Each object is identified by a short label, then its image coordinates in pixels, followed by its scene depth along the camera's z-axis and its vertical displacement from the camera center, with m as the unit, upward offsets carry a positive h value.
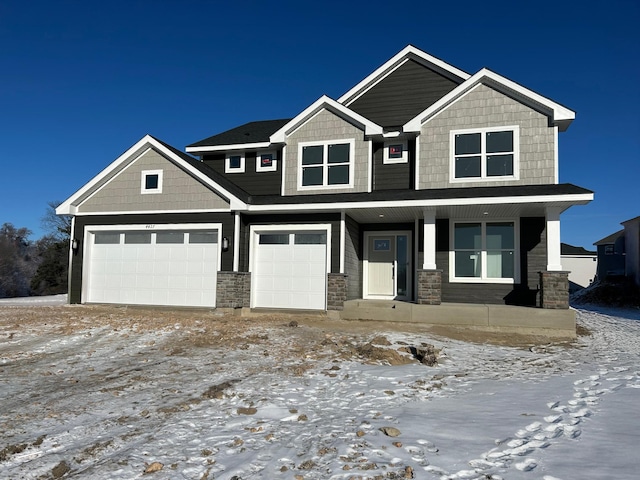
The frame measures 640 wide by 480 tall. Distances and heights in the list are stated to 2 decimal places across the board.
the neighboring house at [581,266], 40.24 -0.32
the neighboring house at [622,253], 28.38 +0.82
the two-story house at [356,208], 12.18 +1.53
